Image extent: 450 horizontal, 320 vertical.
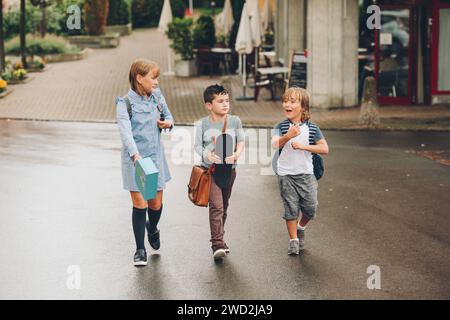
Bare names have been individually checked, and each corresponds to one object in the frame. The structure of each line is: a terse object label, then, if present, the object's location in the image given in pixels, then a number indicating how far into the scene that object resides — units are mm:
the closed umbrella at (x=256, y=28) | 25531
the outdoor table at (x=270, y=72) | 24469
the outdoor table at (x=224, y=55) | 31219
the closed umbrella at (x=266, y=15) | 33625
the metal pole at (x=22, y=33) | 31659
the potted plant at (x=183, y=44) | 31047
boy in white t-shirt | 9031
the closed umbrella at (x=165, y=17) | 30906
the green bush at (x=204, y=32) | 31641
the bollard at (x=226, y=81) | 27922
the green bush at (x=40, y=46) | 36500
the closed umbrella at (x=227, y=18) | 32406
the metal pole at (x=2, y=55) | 29703
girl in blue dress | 8766
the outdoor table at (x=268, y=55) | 27062
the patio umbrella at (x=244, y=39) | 25047
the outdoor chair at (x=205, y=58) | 31156
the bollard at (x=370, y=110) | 19516
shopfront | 23031
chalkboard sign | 24005
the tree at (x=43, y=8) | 38000
